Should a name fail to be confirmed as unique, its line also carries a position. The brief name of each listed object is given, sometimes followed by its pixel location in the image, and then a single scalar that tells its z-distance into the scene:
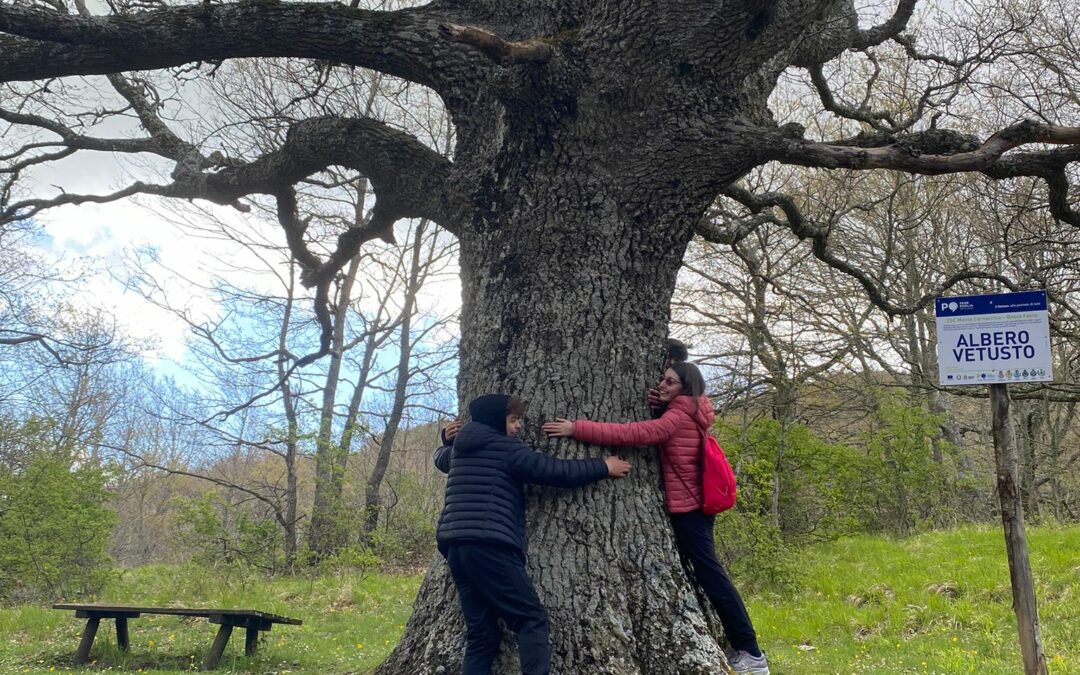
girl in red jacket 4.24
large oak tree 3.98
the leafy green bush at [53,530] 11.17
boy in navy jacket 3.72
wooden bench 6.74
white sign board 4.18
